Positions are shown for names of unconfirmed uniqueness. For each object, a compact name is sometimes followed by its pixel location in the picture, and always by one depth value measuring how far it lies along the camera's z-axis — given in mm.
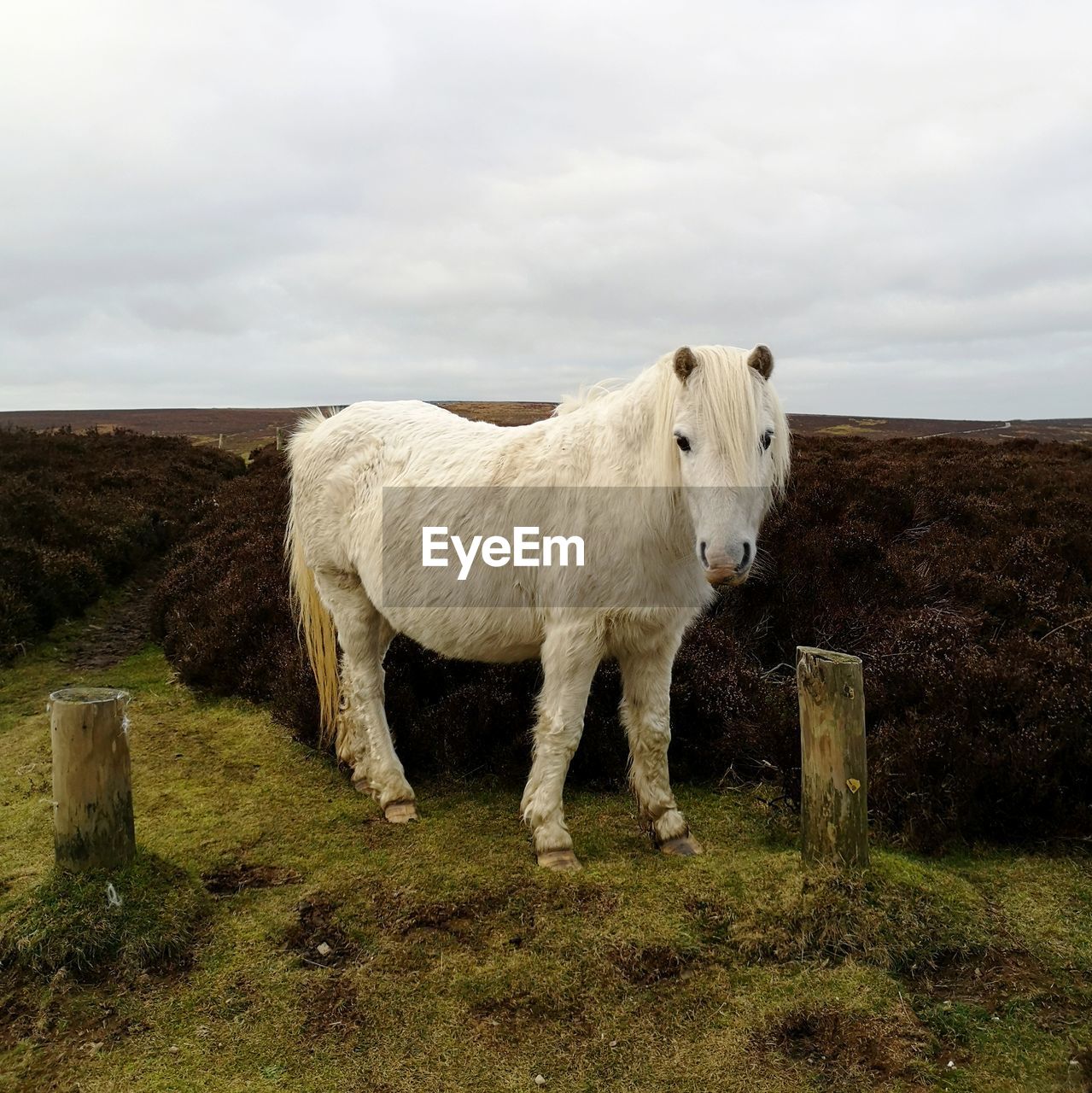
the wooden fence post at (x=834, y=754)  3051
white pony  2850
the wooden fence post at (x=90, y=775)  2939
